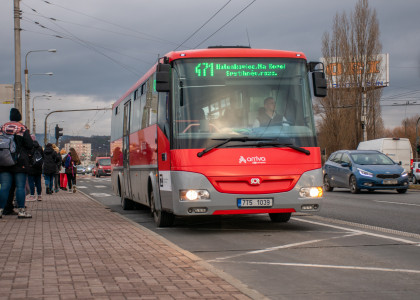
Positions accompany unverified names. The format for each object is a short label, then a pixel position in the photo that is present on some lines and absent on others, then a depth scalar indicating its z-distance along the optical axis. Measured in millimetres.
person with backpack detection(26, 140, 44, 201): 19734
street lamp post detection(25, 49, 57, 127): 42478
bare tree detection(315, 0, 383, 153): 58812
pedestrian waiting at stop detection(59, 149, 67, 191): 28225
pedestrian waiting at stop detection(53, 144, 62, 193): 26619
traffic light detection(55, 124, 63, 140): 40062
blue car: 23875
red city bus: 10609
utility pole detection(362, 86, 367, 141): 56438
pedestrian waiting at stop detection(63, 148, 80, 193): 27188
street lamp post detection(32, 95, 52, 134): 67725
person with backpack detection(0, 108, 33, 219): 12602
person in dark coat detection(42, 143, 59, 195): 25109
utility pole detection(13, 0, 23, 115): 22266
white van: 38625
